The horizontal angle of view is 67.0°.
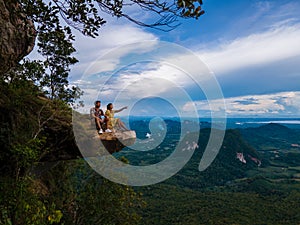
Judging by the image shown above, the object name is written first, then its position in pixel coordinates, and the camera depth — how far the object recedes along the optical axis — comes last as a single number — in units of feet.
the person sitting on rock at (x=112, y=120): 20.72
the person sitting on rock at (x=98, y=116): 20.45
